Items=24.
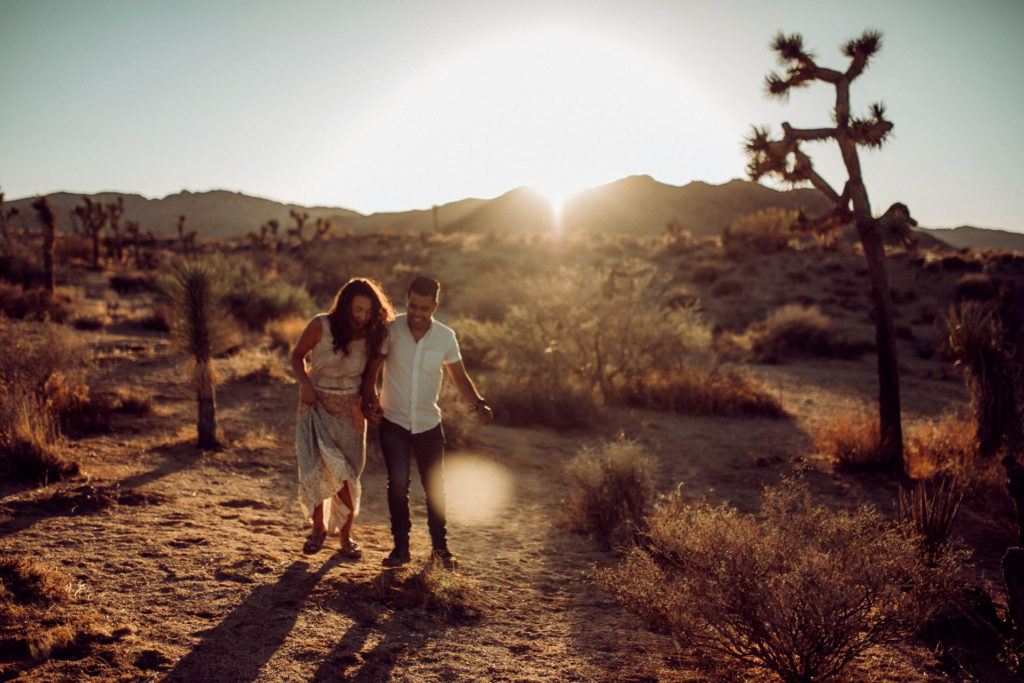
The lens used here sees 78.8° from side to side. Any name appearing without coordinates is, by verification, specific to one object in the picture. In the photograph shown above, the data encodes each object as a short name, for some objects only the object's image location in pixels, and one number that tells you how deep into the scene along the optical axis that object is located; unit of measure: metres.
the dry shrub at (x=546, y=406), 10.50
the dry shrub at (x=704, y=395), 11.62
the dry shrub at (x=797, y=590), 2.95
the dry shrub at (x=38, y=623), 3.04
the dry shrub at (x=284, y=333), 14.43
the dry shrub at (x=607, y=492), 5.89
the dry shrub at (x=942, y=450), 7.17
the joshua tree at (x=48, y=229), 18.28
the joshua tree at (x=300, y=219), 48.16
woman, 4.32
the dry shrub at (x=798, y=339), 18.56
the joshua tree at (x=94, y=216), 34.10
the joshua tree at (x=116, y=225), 36.06
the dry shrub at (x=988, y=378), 7.23
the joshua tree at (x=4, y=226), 23.07
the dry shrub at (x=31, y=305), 14.58
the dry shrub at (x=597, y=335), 12.15
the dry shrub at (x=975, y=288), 23.41
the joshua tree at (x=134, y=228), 40.07
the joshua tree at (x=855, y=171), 7.53
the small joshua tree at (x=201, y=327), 7.18
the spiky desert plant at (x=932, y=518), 4.41
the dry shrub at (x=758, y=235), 32.91
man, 4.27
